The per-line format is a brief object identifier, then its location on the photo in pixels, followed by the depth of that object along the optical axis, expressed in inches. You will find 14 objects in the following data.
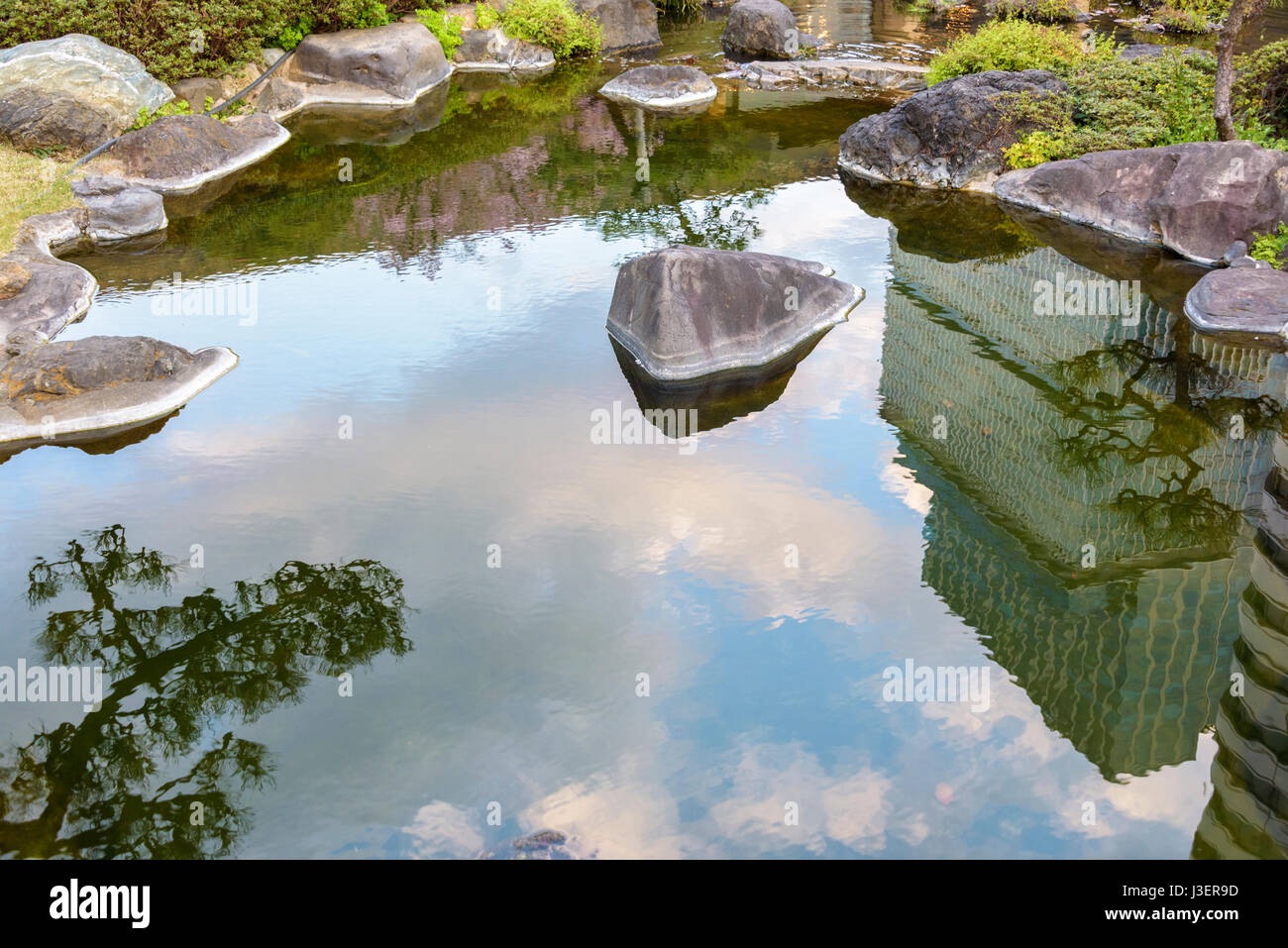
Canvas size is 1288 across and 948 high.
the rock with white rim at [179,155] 756.0
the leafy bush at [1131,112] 702.5
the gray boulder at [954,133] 748.6
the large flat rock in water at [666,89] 1003.9
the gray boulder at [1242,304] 547.2
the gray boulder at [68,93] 741.9
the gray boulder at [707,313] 507.8
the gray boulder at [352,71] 977.5
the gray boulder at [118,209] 683.4
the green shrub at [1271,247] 592.4
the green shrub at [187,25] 813.2
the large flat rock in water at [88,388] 466.0
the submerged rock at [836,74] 1023.7
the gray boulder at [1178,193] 608.4
